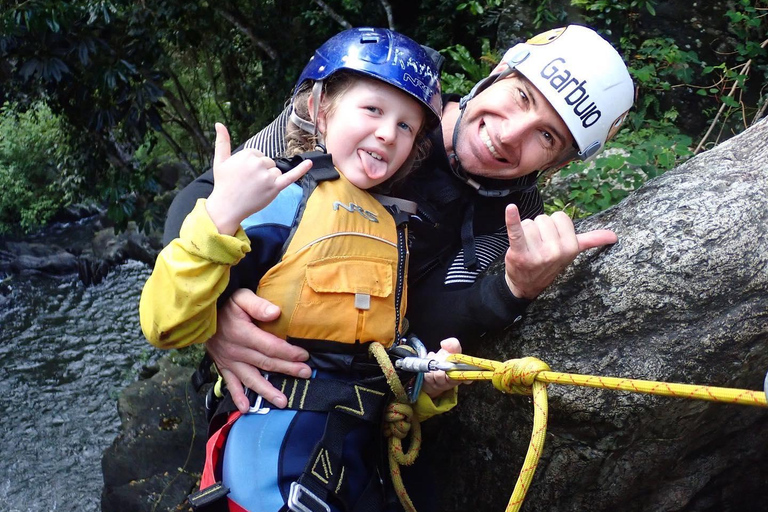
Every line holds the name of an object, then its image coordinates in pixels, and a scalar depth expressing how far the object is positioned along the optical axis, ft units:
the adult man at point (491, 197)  6.89
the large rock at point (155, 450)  16.98
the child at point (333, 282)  6.58
